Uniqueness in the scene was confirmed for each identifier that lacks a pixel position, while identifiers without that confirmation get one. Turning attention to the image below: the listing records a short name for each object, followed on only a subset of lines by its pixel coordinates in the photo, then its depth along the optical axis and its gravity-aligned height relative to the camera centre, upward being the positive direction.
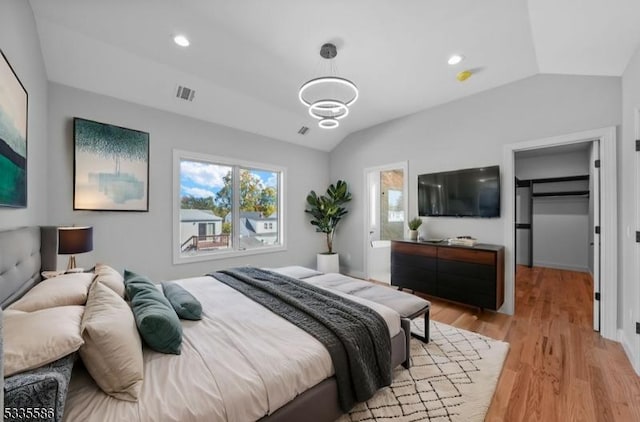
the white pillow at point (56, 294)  1.36 -0.48
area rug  1.71 -1.32
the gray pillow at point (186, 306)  1.81 -0.67
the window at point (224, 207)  3.95 +0.08
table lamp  2.36 -0.27
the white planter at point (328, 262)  5.31 -1.04
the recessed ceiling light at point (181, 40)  2.64 +1.78
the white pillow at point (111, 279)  1.81 -0.50
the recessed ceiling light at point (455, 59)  2.88 +1.75
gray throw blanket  1.56 -0.77
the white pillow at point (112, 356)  1.08 -0.63
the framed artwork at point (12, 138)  1.59 +0.49
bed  1.06 -0.78
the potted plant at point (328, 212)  5.34 +0.01
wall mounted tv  3.53 +0.29
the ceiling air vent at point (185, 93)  3.43 +1.61
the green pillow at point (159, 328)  1.38 -0.63
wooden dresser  3.21 -0.80
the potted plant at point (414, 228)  4.14 -0.25
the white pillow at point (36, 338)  0.91 -0.49
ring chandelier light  2.37 +1.18
